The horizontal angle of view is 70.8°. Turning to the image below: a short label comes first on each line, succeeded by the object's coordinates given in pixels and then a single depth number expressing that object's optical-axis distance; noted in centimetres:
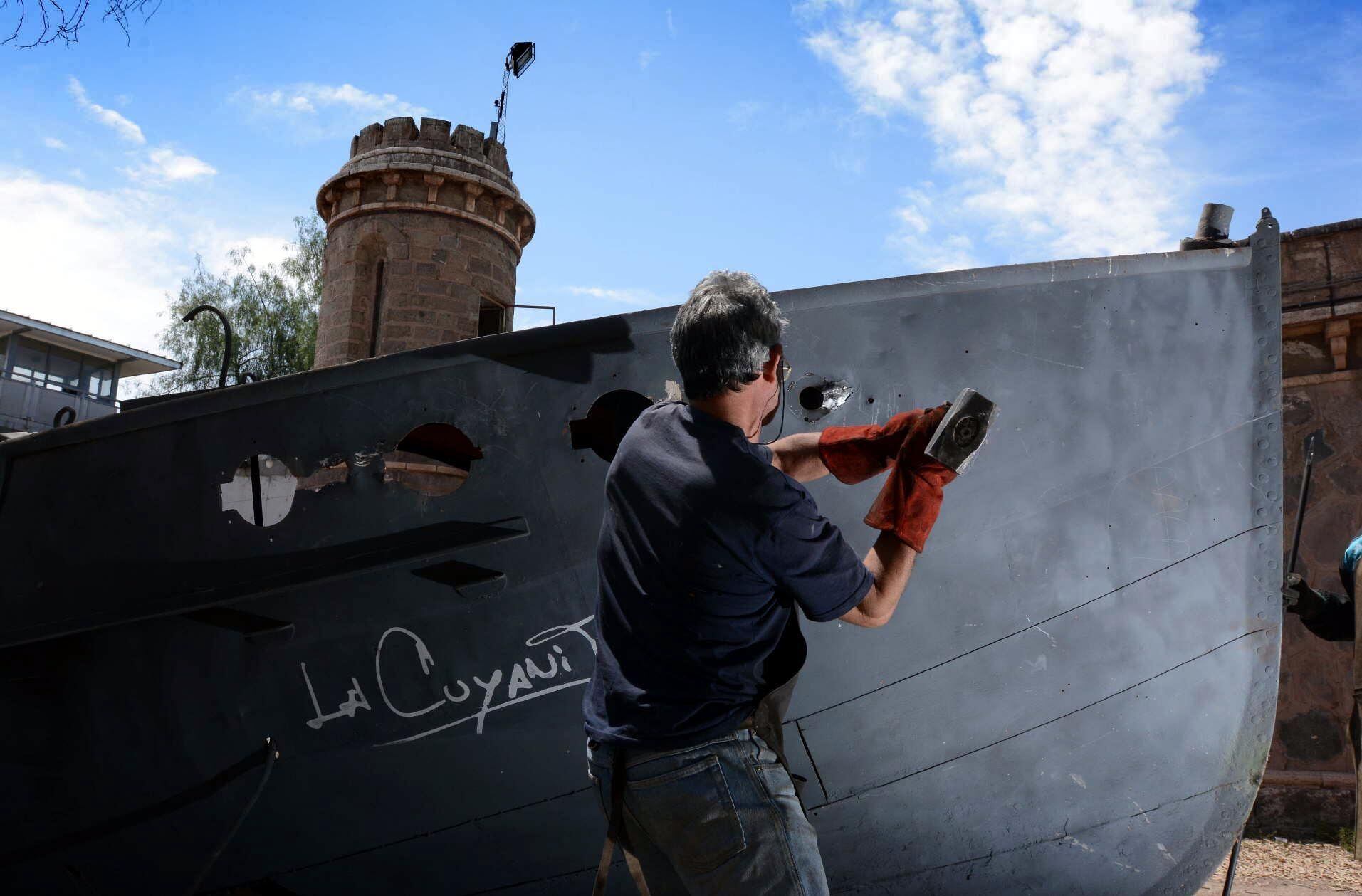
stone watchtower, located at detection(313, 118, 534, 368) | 1489
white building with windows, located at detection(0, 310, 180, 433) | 1917
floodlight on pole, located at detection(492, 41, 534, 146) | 1839
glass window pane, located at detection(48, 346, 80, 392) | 2045
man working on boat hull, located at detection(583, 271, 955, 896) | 154
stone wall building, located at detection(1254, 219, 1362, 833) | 827
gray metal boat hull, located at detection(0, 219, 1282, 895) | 306
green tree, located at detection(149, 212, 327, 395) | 2983
